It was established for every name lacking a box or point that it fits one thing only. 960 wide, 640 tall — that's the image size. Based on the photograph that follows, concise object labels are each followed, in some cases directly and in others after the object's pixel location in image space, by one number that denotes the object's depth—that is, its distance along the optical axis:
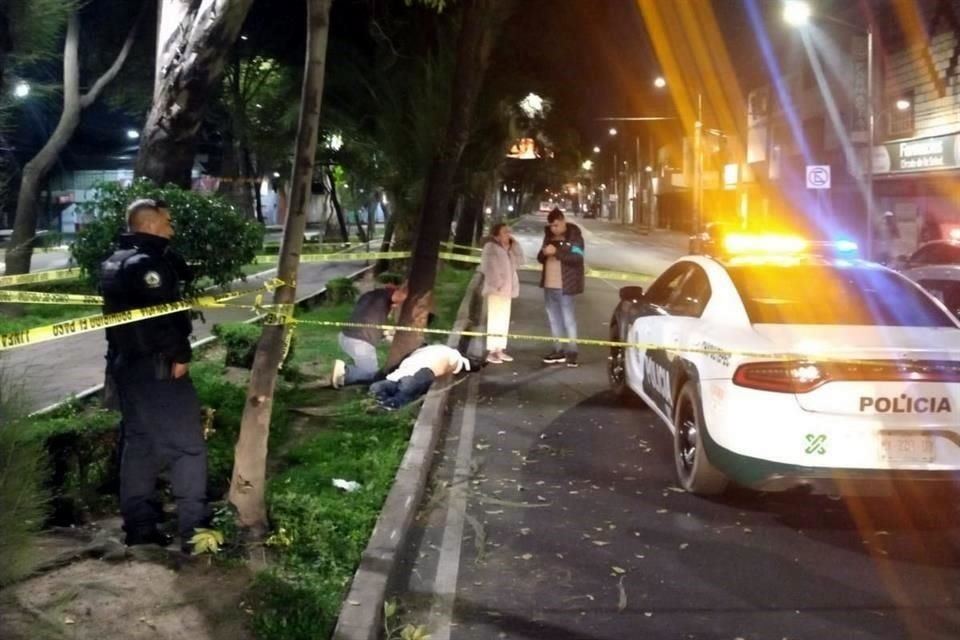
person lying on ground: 9.31
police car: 5.79
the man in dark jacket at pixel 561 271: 11.45
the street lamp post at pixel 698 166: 47.28
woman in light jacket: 11.76
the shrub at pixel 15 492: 3.82
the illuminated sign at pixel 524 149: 27.32
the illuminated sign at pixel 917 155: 29.52
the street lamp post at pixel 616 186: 107.54
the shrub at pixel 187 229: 7.37
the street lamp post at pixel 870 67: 25.11
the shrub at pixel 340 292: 17.78
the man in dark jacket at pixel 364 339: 9.92
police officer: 5.19
